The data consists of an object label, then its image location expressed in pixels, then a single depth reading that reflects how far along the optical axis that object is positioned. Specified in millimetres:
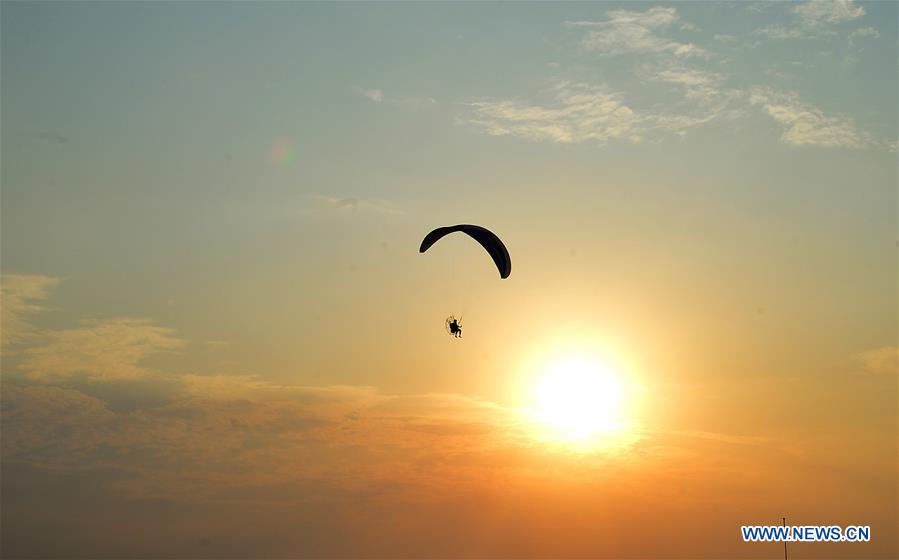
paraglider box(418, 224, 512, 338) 97438
